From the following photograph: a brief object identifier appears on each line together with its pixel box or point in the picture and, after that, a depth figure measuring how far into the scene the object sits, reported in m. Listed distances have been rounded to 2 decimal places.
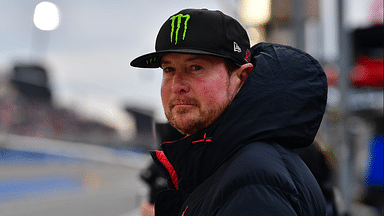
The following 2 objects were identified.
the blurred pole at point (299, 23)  11.03
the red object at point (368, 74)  7.18
